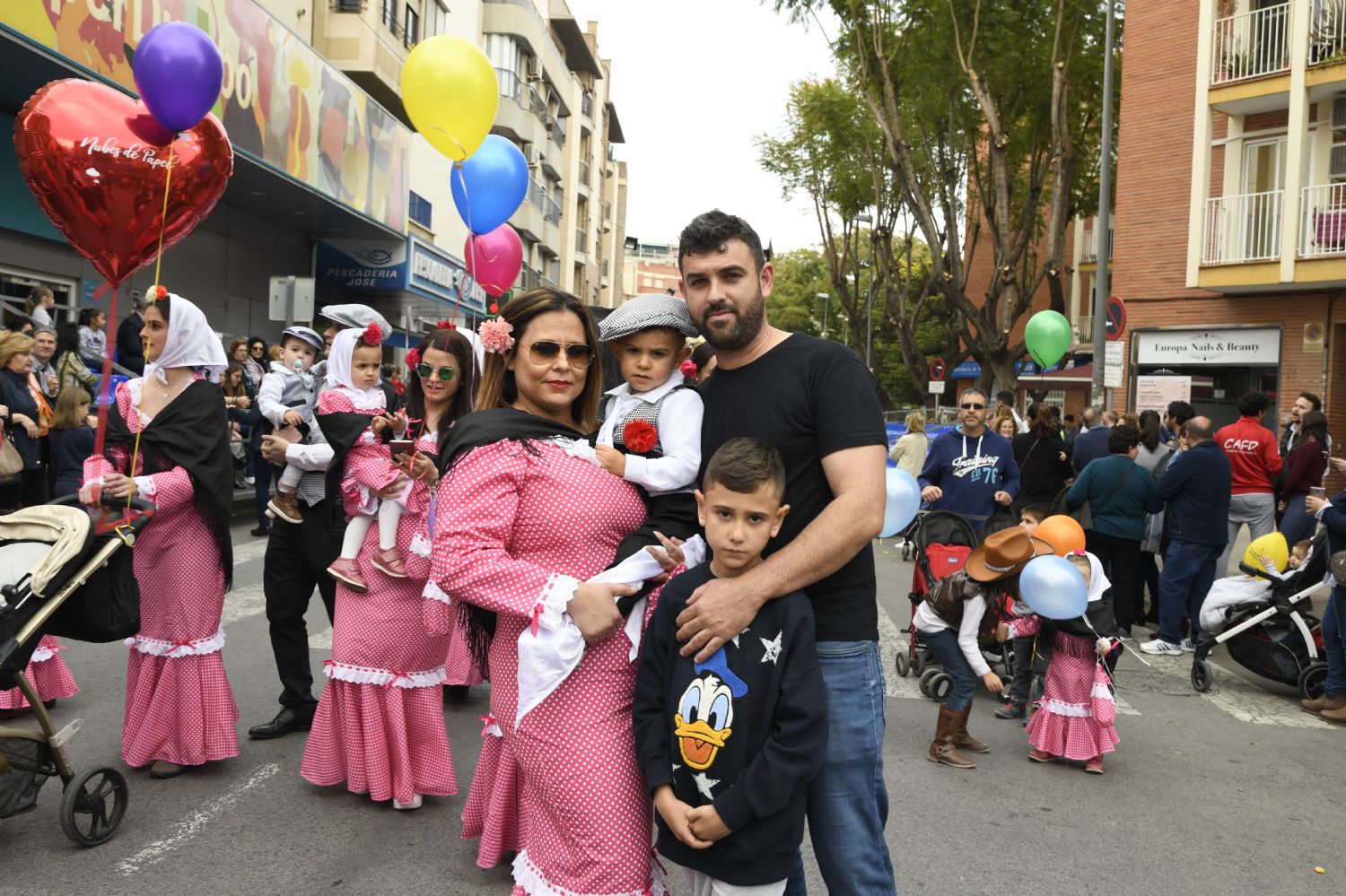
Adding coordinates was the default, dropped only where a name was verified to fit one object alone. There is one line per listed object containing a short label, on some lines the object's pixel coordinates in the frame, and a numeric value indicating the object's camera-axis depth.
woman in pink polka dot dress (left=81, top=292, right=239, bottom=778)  4.98
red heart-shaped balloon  5.03
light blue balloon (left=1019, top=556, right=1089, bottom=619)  5.75
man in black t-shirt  2.64
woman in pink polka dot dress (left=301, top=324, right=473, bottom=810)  4.80
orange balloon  6.08
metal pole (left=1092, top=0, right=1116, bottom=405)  18.03
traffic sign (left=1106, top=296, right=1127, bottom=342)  14.84
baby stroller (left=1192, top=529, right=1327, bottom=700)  7.83
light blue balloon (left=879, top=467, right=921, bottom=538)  5.52
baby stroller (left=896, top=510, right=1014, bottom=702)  6.66
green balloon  14.81
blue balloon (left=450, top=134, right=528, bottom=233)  6.23
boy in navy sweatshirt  2.52
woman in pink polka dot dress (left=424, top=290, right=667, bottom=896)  2.67
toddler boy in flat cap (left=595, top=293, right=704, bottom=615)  2.86
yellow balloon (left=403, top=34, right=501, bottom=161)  5.56
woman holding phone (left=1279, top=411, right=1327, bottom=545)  10.20
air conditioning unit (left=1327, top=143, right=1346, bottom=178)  19.31
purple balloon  5.03
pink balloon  7.09
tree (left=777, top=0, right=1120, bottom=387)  20.89
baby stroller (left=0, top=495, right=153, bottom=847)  4.12
